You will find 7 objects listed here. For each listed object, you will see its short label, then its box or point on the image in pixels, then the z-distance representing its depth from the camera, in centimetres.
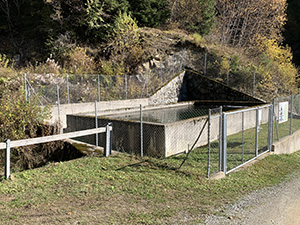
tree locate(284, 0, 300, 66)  3691
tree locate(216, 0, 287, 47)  2973
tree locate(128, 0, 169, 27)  2516
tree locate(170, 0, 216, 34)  2870
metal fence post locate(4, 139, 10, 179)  621
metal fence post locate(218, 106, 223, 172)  674
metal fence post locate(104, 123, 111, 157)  812
